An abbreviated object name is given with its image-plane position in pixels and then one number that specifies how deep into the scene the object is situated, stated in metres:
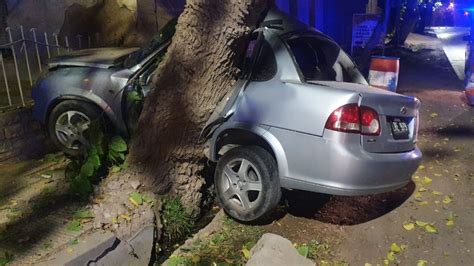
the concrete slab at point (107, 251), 3.27
